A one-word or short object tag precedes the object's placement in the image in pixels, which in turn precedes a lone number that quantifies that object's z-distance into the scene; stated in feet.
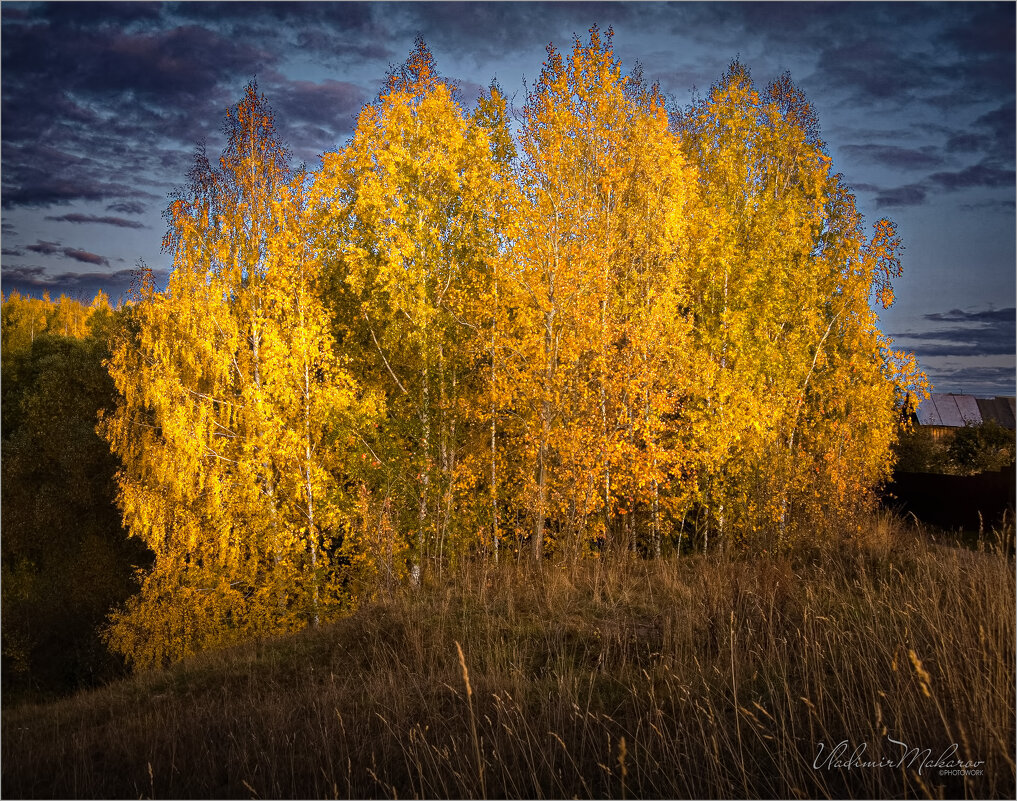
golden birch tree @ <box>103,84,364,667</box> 41.68
